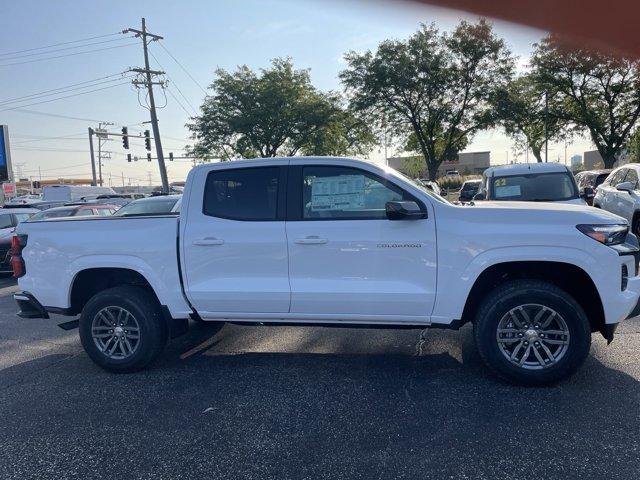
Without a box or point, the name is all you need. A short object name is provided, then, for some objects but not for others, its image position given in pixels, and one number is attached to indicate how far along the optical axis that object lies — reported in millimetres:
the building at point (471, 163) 76312
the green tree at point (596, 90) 24531
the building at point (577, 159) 93025
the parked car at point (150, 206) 10531
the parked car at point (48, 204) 16416
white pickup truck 3896
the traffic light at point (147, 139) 34688
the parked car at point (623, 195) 9125
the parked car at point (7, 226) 11016
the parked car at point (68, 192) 28297
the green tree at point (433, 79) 25531
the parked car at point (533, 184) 8297
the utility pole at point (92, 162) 48138
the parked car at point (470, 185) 22520
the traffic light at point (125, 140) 38906
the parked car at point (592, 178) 14988
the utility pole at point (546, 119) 27122
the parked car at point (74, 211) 11719
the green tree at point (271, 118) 30266
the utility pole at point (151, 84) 31095
